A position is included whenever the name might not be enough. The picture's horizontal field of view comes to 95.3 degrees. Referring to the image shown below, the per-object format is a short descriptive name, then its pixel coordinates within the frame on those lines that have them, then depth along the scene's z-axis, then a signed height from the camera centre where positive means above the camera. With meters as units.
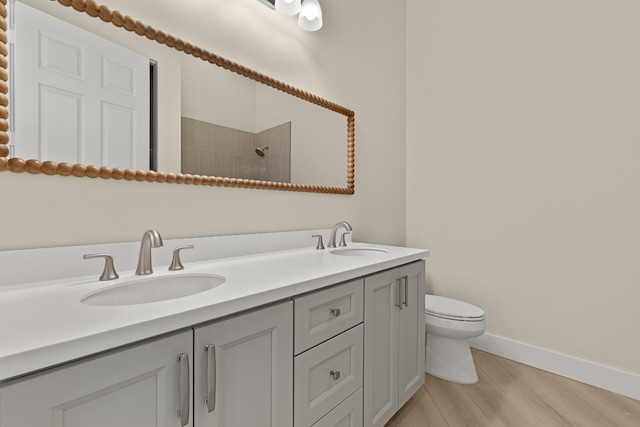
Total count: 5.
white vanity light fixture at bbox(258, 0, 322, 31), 1.50 +1.07
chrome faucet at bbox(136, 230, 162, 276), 0.89 -0.12
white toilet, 1.66 -0.77
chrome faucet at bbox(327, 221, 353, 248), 1.65 -0.12
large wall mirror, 0.83 +0.39
